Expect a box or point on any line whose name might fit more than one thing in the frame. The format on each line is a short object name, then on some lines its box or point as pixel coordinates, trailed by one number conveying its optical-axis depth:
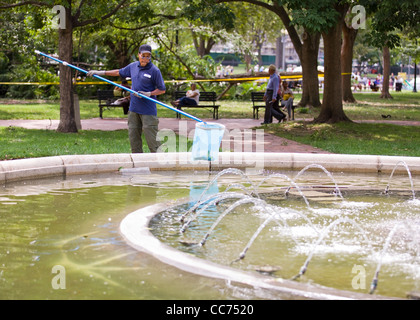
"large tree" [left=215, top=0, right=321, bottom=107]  21.30
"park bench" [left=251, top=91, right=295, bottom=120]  21.45
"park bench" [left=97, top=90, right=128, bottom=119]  20.65
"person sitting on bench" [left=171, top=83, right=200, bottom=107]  19.38
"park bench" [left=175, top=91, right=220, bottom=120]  21.19
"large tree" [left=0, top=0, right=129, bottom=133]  14.75
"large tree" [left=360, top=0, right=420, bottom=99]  14.33
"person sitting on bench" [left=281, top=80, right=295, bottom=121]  19.97
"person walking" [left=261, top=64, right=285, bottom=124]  17.89
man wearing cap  10.49
